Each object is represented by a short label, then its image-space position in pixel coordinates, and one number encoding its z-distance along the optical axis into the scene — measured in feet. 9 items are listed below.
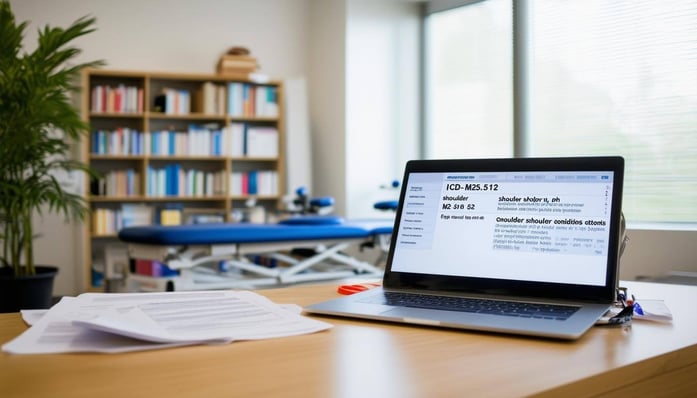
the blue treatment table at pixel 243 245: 12.03
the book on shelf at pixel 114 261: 17.33
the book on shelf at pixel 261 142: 19.27
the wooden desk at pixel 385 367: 2.05
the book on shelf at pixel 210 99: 18.70
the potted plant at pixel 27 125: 11.69
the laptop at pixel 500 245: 3.26
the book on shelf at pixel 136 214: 18.13
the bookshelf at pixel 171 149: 17.88
